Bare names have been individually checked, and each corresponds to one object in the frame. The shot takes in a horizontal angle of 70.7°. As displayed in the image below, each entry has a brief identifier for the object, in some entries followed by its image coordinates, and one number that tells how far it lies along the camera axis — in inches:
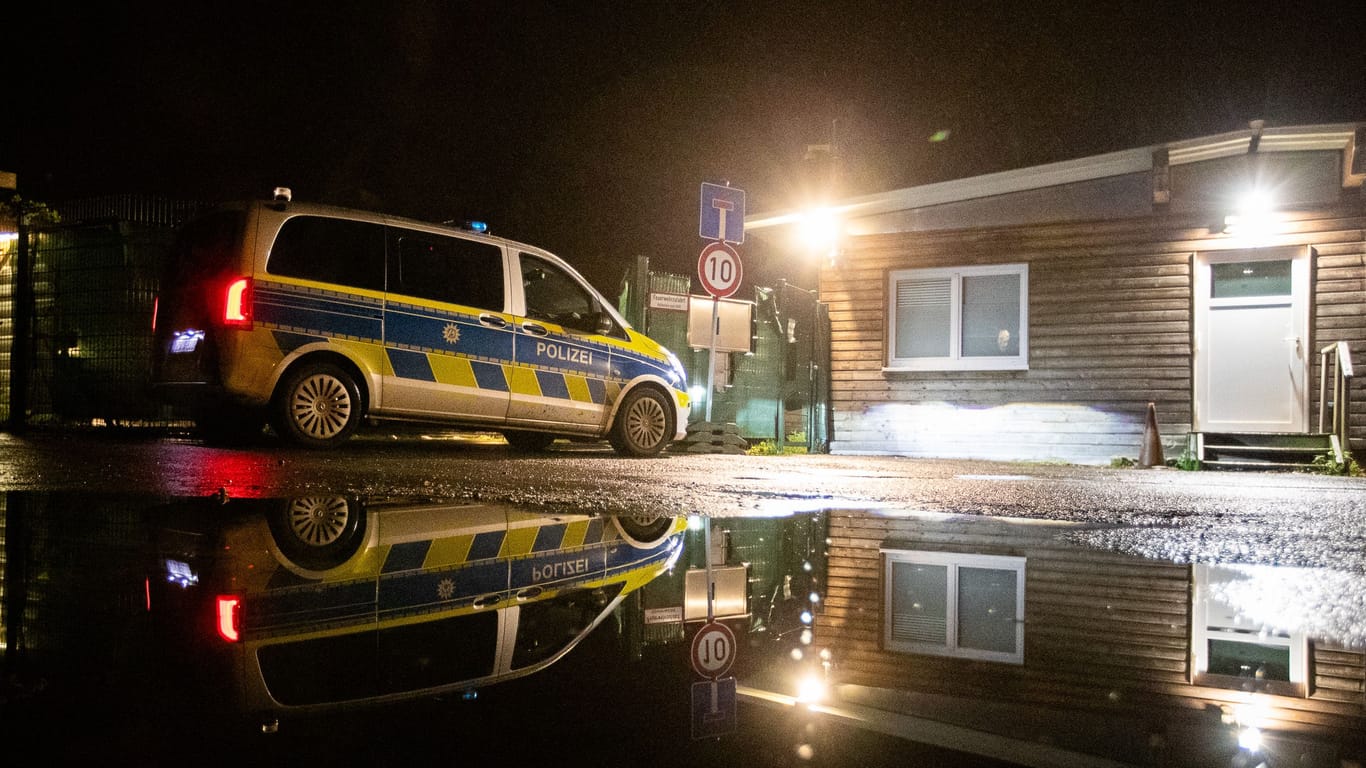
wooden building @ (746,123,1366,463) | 443.5
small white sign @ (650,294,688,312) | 473.7
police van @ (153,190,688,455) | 282.4
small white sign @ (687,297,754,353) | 480.7
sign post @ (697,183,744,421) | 412.5
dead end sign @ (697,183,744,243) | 412.2
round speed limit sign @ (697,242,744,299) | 413.2
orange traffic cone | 441.4
